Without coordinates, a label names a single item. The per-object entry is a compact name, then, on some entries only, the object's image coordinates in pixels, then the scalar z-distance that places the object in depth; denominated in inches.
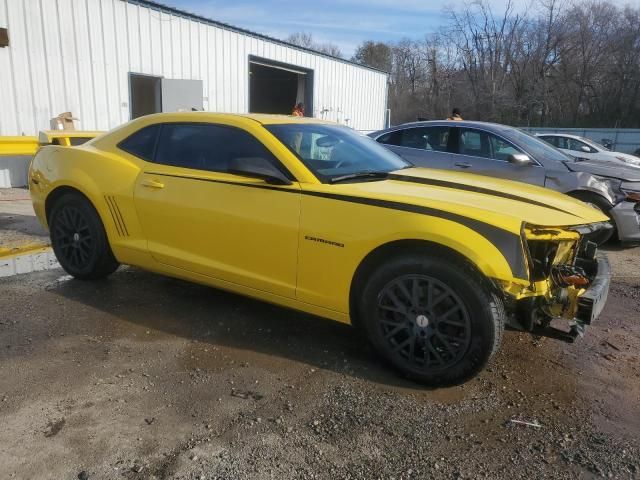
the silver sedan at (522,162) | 251.8
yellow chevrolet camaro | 111.7
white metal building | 393.4
